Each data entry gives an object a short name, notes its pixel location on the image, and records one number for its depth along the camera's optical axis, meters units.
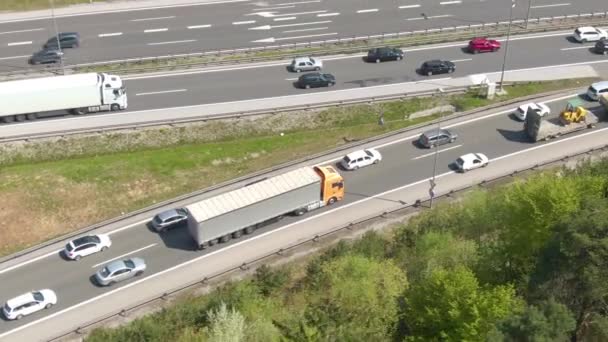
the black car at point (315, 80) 74.69
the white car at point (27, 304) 51.00
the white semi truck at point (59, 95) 67.94
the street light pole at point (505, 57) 74.62
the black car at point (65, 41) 81.28
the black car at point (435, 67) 76.75
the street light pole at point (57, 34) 78.06
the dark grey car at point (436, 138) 66.25
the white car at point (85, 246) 55.85
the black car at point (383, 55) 78.81
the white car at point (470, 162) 63.50
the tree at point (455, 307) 41.44
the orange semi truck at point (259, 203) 55.62
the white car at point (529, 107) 69.12
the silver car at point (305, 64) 77.25
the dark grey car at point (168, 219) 58.16
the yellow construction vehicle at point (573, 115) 67.12
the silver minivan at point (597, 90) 71.38
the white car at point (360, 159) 64.24
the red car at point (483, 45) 80.44
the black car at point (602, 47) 80.38
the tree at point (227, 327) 43.53
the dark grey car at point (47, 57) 78.44
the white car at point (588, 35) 82.44
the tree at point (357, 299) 45.31
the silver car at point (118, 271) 53.53
